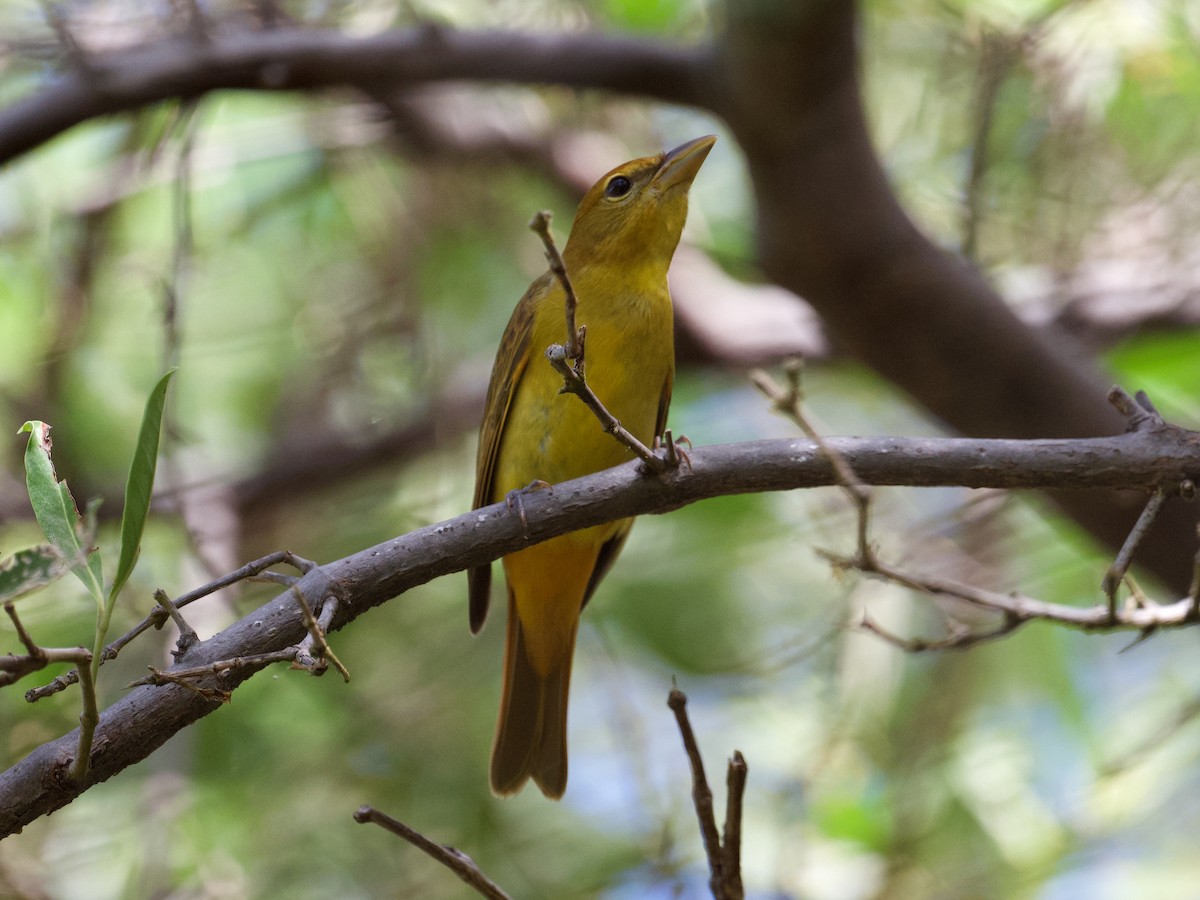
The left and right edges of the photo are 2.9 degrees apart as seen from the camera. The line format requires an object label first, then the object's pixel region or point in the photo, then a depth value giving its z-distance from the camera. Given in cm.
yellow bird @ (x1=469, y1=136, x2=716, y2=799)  512
